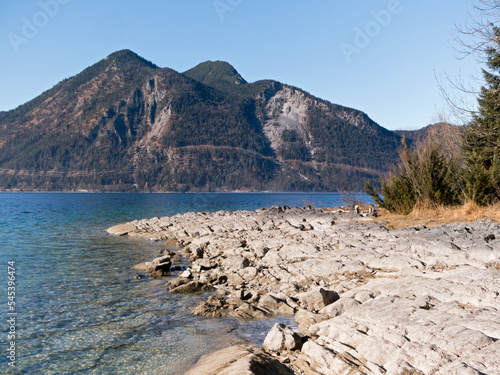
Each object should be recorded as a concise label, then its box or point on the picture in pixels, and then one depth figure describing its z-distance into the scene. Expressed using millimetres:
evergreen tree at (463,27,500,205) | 16342
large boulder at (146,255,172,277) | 14297
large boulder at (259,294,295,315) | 9367
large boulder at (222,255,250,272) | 13511
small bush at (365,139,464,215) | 18375
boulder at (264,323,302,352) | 6789
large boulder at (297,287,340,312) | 9055
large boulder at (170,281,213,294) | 11609
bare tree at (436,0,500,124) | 10508
